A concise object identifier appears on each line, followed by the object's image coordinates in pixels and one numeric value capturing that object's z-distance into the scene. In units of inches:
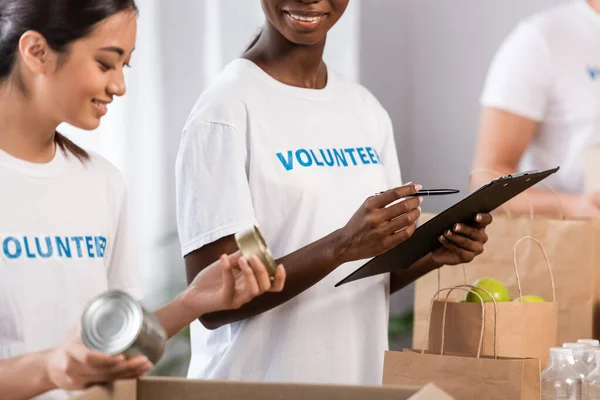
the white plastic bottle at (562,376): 102.2
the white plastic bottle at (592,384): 102.0
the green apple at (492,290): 108.7
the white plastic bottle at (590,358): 102.7
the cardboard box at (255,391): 83.4
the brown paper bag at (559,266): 121.4
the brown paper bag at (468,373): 97.7
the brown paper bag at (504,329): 105.4
